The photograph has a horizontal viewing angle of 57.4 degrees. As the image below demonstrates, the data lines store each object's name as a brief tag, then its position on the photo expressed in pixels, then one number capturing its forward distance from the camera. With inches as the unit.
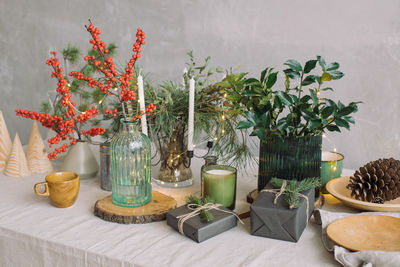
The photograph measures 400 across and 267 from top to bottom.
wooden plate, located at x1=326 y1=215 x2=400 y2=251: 27.9
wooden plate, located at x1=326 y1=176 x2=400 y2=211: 33.2
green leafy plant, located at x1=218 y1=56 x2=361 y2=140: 33.5
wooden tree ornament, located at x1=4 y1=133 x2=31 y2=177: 46.2
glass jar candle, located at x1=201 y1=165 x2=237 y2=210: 34.6
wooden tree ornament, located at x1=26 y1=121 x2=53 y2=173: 47.8
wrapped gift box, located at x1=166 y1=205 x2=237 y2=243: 29.4
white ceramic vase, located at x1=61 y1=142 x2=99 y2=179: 44.7
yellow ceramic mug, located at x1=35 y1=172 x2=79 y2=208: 35.3
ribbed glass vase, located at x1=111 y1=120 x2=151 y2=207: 36.2
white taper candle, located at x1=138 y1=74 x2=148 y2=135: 36.9
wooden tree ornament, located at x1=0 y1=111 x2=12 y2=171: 48.3
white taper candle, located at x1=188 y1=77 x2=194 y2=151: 36.8
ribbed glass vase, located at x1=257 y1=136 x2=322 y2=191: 35.2
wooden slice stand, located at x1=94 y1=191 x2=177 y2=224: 33.3
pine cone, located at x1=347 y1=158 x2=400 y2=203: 34.4
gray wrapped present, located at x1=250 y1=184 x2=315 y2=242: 29.0
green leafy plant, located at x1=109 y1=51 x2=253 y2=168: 40.8
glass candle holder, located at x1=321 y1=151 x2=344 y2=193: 40.4
